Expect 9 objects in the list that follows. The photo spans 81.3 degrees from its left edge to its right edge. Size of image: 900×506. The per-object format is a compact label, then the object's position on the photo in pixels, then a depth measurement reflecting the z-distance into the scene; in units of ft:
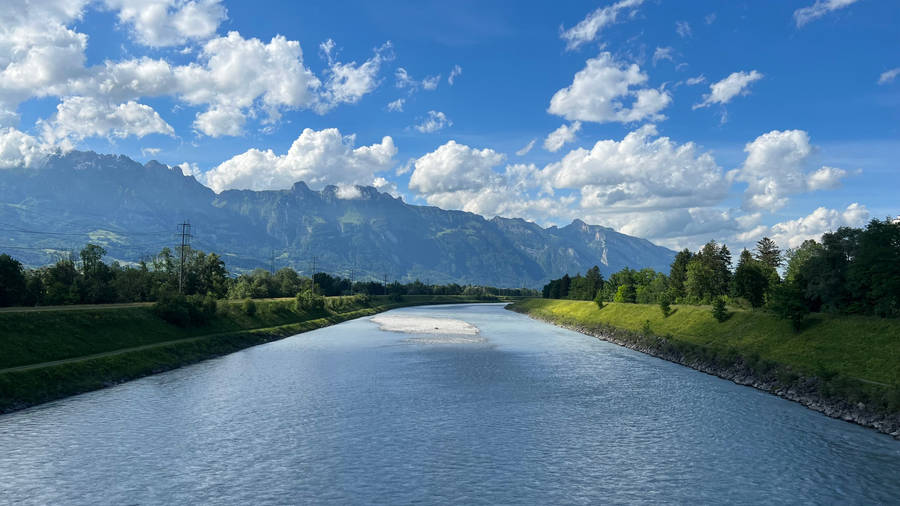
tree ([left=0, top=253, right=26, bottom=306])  268.00
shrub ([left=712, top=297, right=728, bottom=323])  274.85
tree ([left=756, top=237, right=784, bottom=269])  396.98
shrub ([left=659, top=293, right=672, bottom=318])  351.25
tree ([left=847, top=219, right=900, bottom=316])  182.68
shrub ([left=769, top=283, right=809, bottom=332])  209.46
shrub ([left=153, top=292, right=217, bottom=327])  284.41
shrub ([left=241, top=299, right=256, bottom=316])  379.96
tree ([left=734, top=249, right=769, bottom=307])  299.17
